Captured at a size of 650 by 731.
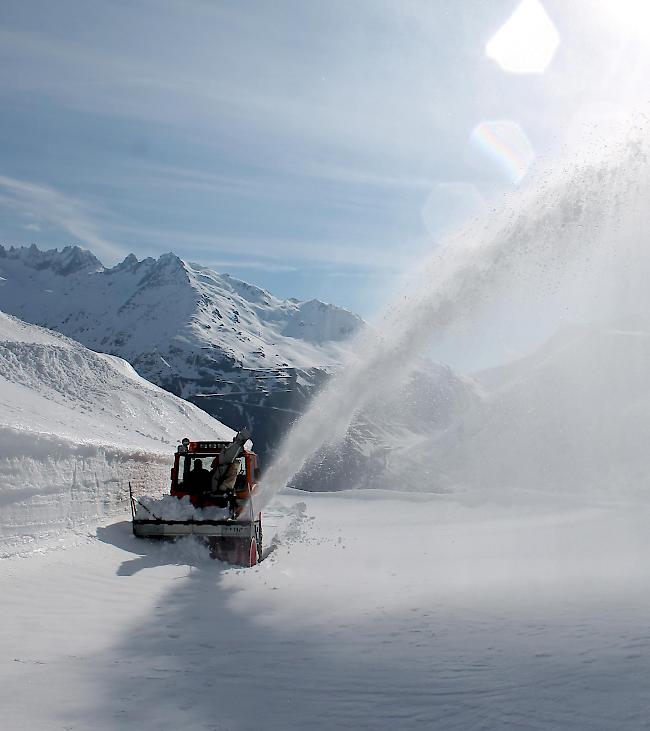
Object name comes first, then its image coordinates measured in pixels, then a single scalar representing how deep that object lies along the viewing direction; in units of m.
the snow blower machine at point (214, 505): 12.30
